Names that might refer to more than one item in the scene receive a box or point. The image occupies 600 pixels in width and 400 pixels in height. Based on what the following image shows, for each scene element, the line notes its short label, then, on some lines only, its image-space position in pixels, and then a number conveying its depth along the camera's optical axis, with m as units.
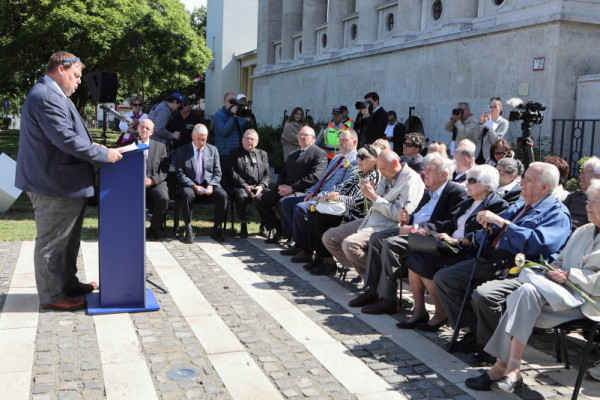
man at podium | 5.52
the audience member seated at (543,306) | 4.26
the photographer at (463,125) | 10.05
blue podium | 5.82
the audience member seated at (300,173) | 9.20
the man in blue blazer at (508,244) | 4.74
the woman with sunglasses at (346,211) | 7.39
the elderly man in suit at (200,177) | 9.57
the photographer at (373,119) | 11.01
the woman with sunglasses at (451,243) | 5.48
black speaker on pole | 6.19
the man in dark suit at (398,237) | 6.00
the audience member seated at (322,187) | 8.17
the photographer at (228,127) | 11.41
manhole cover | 4.48
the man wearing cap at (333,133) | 11.12
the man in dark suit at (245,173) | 9.77
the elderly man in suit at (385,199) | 6.59
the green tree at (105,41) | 23.91
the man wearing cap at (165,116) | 11.41
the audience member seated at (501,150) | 7.21
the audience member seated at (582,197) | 5.91
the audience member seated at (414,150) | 7.89
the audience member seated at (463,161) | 6.79
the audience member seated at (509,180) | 5.79
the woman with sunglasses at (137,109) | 12.37
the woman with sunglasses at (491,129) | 9.53
